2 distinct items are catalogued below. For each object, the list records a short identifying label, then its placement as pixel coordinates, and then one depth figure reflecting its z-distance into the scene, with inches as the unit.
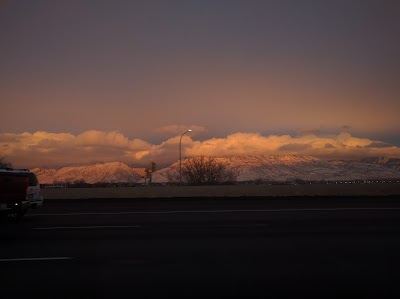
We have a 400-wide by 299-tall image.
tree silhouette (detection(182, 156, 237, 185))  2736.2
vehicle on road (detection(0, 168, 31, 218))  569.3
